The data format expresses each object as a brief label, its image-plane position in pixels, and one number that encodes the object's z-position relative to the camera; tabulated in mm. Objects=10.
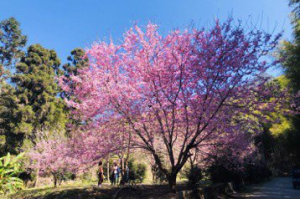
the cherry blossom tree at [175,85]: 6043
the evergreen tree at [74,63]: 27781
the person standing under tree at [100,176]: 10175
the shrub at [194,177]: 9812
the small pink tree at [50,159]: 11969
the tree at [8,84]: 20406
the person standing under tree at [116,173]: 12359
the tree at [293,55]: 11055
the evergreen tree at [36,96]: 20688
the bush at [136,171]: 17469
